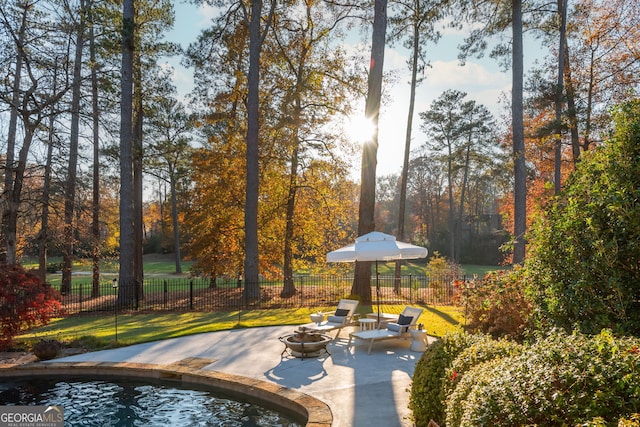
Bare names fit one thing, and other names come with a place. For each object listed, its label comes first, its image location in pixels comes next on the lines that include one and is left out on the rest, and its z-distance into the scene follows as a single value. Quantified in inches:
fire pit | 312.2
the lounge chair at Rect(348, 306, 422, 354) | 329.7
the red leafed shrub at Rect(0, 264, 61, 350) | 342.3
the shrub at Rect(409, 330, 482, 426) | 173.8
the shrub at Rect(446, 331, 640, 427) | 99.1
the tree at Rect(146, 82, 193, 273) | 841.5
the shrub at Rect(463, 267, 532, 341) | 257.4
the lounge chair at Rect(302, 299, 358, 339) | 367.2
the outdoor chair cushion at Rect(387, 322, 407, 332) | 344.8
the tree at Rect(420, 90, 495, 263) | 1289.4
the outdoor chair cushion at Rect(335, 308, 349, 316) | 400.8
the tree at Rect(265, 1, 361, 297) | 733.9
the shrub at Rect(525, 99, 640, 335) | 147.3
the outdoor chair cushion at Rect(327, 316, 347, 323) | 387.3
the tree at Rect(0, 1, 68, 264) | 528.4
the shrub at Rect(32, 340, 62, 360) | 328.2
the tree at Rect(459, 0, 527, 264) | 559.2
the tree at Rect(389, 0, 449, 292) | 772.6
